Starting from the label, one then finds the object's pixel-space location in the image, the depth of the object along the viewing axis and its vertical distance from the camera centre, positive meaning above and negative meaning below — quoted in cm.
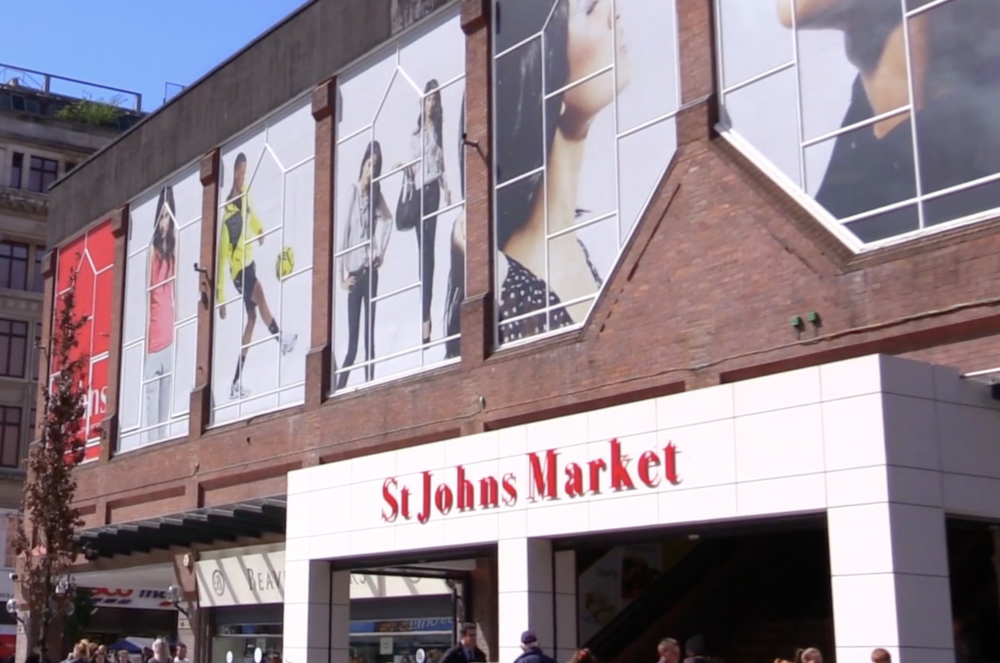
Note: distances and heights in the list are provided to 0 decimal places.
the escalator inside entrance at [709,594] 2000 +18
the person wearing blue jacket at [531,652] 1379 -46
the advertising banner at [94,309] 3394 +782
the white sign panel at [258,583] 2430 +50
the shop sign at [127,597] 3988 +41
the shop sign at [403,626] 2353 -32
